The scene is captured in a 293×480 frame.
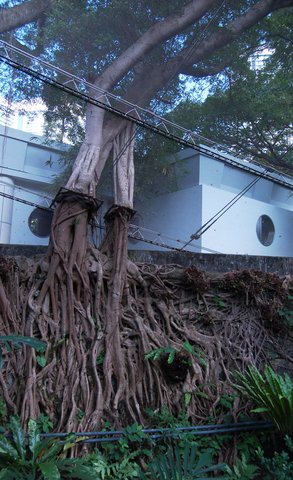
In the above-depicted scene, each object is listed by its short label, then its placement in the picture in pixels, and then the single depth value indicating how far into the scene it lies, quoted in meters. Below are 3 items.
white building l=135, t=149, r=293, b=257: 9.50
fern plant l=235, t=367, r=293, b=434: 3.79
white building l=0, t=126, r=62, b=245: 9.49
